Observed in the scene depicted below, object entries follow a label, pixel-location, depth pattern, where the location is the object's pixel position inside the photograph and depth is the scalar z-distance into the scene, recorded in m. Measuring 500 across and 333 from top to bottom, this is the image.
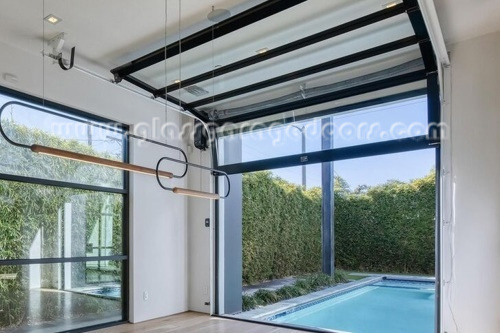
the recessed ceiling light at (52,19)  3.48
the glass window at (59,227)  4.04
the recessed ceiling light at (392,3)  3.18
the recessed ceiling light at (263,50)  4.07
